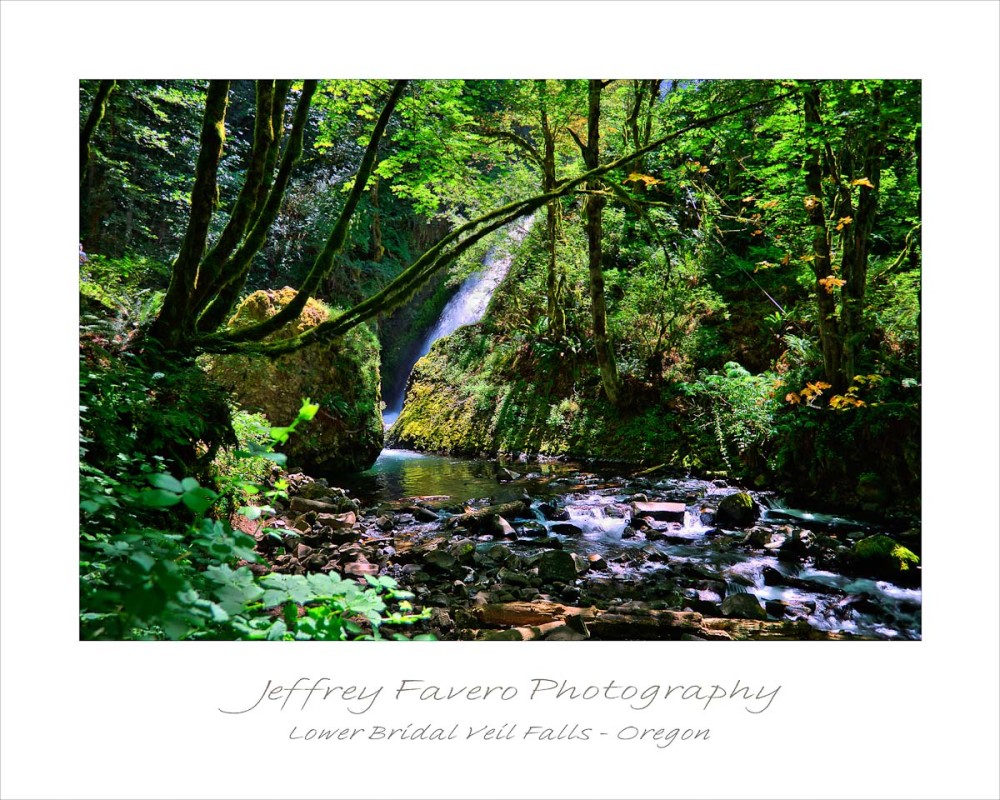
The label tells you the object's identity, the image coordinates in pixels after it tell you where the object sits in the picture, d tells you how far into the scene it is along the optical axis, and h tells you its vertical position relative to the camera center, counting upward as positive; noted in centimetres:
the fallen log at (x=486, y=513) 434 -89
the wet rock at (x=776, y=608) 296 -108
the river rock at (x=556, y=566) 330 -97
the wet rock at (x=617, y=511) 463 -91
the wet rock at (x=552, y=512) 466 -93
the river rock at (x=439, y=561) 342 -98
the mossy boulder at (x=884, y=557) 303 -86
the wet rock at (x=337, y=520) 403 -87
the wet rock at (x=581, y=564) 340 -99
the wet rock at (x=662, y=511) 446 -87
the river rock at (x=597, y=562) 358 -102
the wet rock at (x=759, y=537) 389 -94
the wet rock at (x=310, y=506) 426 -81
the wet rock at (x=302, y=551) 335 -90
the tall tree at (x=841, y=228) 364 +129
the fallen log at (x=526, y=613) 275 -104
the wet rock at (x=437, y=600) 294 -104
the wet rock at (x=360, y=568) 332 -99
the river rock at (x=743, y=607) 285 -103
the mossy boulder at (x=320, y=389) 536 +8
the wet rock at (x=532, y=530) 420 -98
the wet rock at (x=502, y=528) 416 -95
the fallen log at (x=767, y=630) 264 -106
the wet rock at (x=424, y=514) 450 -92
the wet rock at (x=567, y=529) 432 -98
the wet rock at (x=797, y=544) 364 -92
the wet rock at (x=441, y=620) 271 -105
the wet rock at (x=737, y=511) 432 -85
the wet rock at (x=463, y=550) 357 -96
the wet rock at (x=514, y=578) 323 -101
